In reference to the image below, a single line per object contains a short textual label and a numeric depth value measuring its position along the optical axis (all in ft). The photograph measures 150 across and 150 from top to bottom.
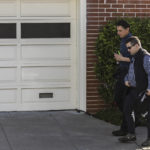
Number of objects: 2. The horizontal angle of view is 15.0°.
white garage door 34.17
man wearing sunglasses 27.27
